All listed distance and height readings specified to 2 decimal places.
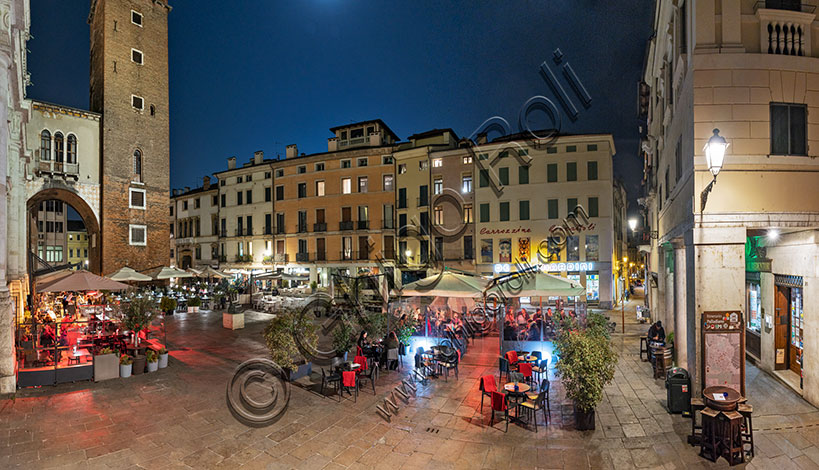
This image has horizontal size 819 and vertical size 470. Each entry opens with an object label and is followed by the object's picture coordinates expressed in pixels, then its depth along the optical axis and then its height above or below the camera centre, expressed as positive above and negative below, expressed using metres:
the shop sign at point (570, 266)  28.61 -2.29
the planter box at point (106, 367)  10.28 -3.13
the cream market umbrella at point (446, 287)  12.76 -1.62
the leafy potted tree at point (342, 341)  10.70 -2.66
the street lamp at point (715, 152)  7.28 +1.39
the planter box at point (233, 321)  17.72 -3.50
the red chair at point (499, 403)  7.79 -3.15
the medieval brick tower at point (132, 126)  30.33 +8.69
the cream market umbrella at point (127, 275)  20.14 -1.71
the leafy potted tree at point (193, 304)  23.78 -3.72
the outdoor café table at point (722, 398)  6.57 -2.70
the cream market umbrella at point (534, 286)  12.45 -1.59
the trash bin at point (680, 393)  8.08 -3.12
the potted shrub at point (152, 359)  11.21 -3.21
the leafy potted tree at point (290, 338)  9.63 -2.35
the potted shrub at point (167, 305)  22.23 -3.47
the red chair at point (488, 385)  8.23 -2.98
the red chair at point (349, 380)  9.20 -3.15
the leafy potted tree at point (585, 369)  7.26 -2.39
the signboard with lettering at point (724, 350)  7.93 -2.26
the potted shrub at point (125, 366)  10.68 -3.21
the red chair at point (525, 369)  9.84 -3.18
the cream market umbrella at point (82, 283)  12.55 -1.32
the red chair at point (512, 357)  10.52 -3.10
